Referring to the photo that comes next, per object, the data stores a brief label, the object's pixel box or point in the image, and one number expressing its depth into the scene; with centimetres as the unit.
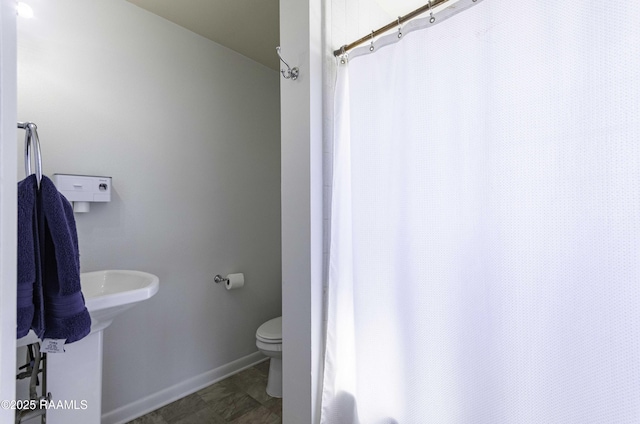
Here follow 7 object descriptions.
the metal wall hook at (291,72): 128
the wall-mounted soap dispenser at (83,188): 147
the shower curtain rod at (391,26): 102
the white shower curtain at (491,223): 70
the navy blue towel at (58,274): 78
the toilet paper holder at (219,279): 210
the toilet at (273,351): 188
